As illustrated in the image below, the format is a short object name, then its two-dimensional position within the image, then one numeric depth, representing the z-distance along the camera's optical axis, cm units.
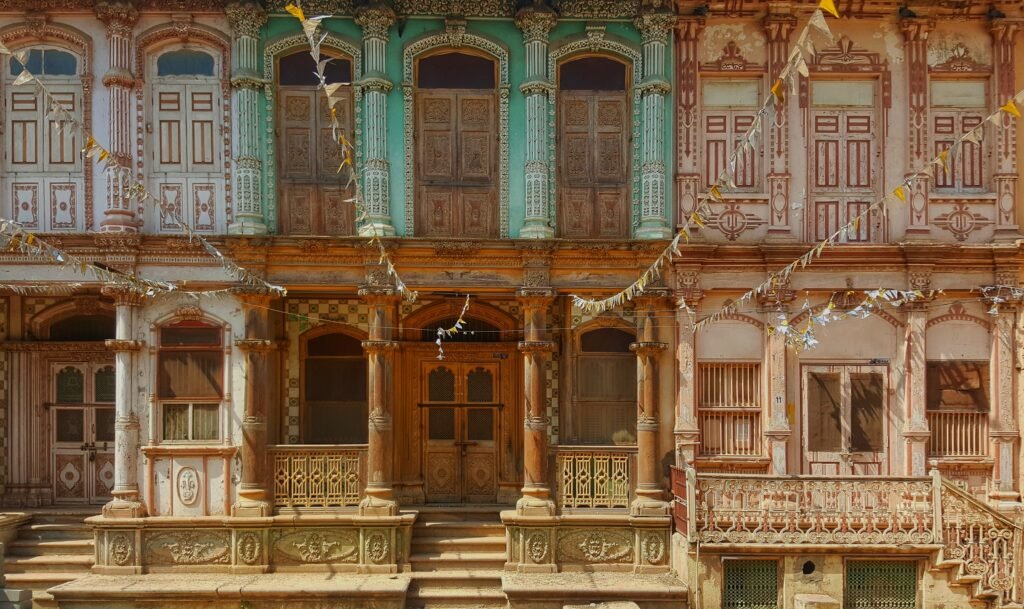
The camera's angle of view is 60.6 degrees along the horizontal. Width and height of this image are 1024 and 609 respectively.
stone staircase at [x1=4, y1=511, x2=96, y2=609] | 1259
